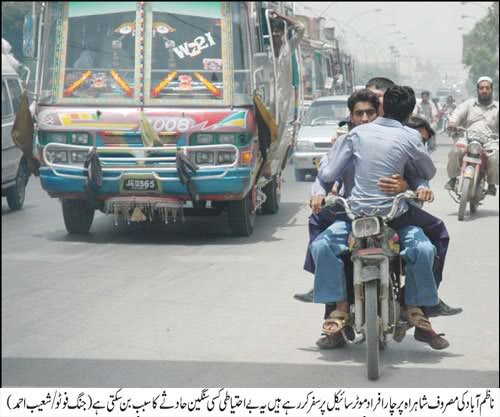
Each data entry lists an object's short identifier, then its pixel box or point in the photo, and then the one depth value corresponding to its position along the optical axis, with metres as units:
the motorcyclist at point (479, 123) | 15.06
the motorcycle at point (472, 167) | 18.31
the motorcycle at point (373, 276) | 8.12
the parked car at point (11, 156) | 17.81
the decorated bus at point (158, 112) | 14.49
